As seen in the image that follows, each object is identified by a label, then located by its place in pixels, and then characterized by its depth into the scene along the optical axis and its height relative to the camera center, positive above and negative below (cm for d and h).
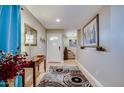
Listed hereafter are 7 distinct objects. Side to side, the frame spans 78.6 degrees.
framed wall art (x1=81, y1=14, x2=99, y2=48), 224 +41
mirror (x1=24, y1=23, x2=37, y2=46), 207 +29
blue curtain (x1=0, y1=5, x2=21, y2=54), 116 +30
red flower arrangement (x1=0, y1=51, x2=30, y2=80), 81 -23
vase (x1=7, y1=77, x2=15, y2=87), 86 -42
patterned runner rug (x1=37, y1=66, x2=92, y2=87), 209 -107
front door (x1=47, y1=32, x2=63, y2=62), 481 -11
